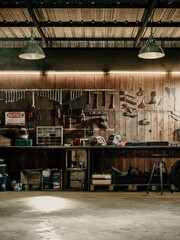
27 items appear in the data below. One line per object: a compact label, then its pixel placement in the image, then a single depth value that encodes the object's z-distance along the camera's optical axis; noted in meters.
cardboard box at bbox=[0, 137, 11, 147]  7.96
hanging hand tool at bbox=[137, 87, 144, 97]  8.76
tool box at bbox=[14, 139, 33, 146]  8.07
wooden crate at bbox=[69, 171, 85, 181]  8.16
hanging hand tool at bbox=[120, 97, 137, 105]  8.74
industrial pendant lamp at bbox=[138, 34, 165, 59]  6.34
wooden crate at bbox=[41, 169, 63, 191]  8.12
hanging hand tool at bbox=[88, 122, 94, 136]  8.63
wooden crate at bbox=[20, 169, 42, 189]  8.25
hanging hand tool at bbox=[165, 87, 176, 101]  8.79
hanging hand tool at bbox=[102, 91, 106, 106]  8.77
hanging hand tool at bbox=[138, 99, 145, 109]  8.73
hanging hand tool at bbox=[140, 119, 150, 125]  8.67
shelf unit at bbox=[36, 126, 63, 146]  8.41
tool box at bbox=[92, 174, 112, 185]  8.00
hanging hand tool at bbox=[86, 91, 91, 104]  8.78
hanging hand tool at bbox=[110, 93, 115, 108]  8.74
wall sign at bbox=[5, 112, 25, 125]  8.74
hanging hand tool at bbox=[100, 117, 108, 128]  8.66
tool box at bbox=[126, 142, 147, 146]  7.93
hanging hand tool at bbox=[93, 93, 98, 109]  8.78
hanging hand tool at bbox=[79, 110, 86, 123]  8.59
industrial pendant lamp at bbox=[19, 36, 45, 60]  6.39
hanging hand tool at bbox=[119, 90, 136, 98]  8.75
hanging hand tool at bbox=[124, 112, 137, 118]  8.70
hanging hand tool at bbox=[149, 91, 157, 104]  8.76
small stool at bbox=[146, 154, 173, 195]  7.32
